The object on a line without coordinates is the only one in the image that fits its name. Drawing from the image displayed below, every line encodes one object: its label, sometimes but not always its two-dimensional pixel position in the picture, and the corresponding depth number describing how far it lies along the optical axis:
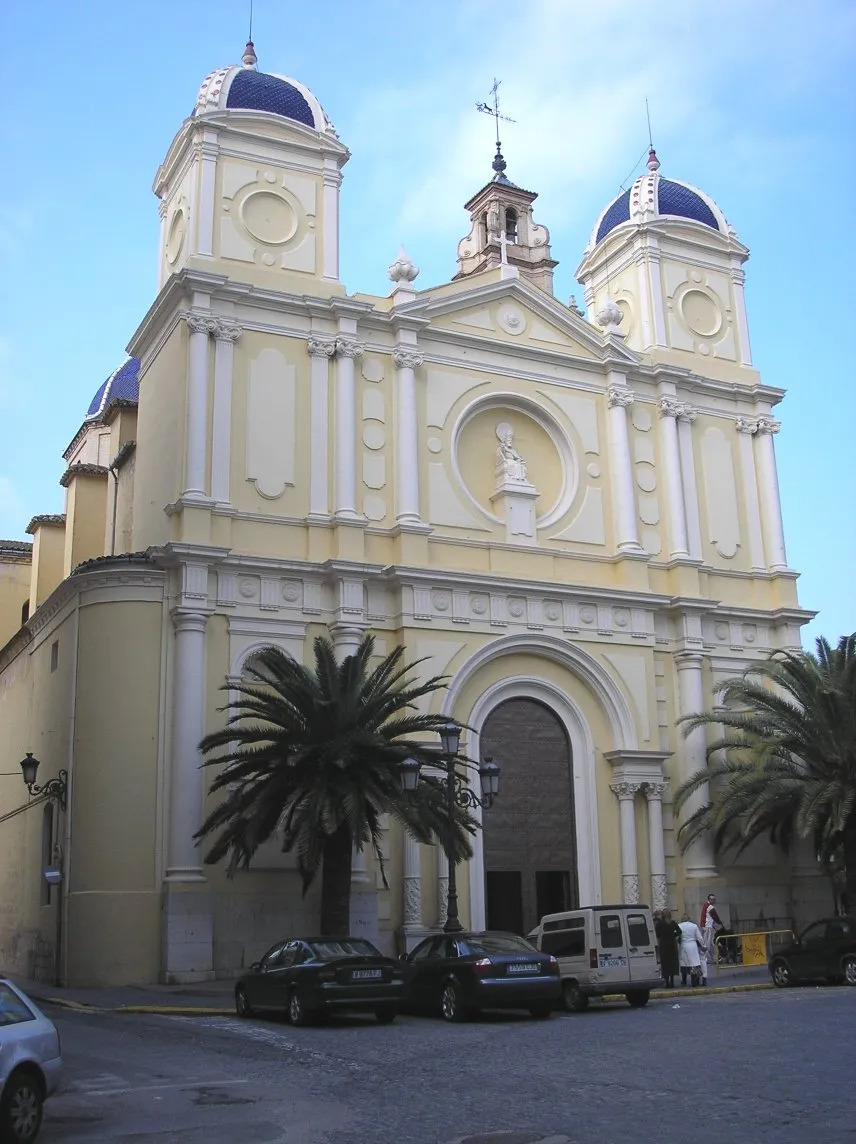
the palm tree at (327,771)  21.81
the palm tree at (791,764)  26.80
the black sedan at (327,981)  16.55
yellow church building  25.17
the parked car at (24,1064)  9.17
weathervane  40.09
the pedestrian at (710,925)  26.17
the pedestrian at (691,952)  22.19
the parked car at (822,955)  20.75
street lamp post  20.44
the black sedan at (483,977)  16.78
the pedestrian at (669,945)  22.33
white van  18.80
